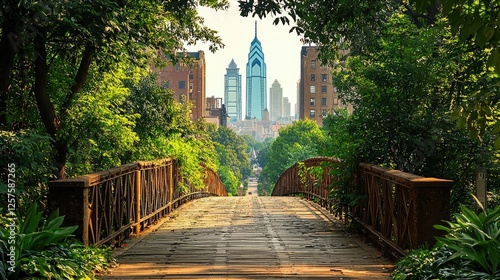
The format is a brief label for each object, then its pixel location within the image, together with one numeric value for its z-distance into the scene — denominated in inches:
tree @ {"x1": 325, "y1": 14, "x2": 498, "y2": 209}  412.5
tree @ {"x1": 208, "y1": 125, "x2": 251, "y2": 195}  3334.2
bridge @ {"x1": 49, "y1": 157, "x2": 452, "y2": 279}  258.5
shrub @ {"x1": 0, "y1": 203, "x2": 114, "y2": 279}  201.0
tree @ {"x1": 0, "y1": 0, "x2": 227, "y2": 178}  268.5
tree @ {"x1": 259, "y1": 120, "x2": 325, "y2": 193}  3112.7
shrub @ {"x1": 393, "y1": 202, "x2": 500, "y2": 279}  200.7
